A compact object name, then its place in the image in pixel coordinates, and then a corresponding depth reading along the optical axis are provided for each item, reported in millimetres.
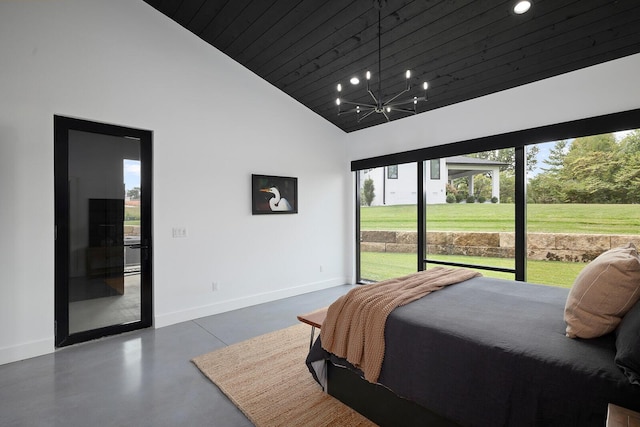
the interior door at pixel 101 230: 3180
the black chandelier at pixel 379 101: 2726
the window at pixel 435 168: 4617
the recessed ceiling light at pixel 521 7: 2632
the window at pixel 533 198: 3240
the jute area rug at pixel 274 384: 2090
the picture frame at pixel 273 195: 4566
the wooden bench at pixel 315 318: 2507
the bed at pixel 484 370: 1314
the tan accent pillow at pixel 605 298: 1557
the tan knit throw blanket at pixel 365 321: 1951
